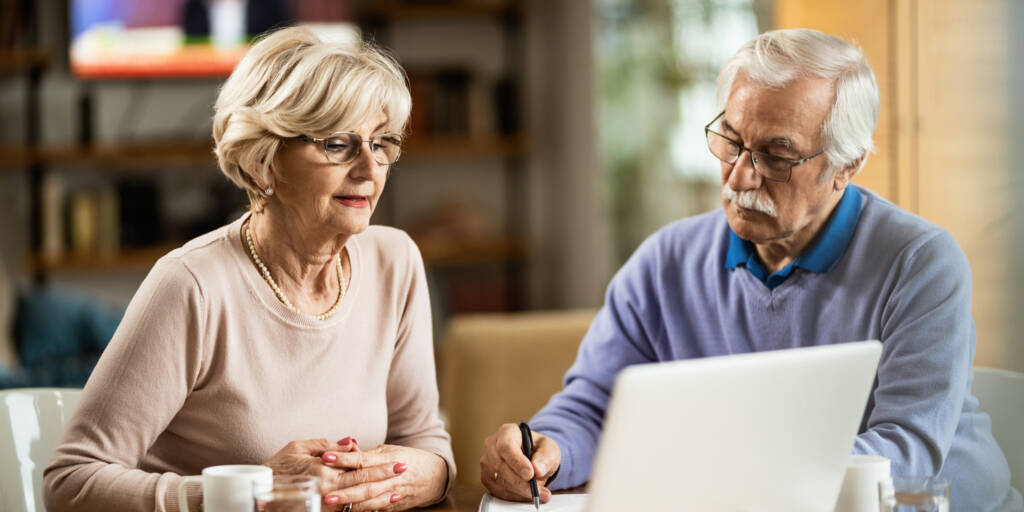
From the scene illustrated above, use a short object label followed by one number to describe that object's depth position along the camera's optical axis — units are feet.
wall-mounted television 15.28
